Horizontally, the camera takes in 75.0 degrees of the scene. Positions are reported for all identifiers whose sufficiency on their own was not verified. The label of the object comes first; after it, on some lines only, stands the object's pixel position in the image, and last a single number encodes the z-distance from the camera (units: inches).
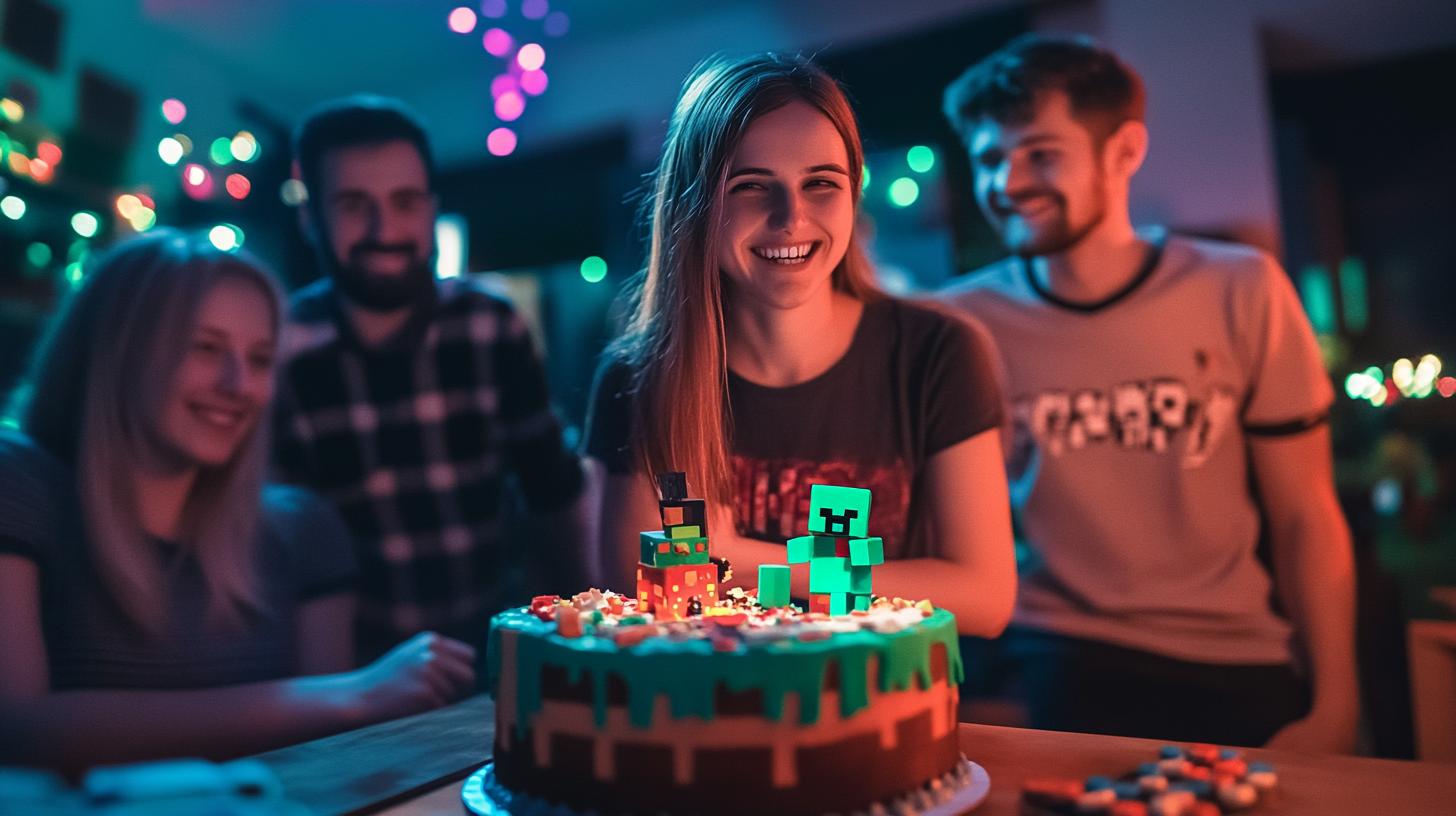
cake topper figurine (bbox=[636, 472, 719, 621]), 39.8
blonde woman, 52.0
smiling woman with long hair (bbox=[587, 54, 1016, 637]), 46.5
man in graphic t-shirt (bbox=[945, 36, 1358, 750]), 67.3
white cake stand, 34.7
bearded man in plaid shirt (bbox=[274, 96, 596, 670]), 79.7
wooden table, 34.9
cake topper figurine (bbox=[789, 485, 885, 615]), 39.7
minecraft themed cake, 33.2
